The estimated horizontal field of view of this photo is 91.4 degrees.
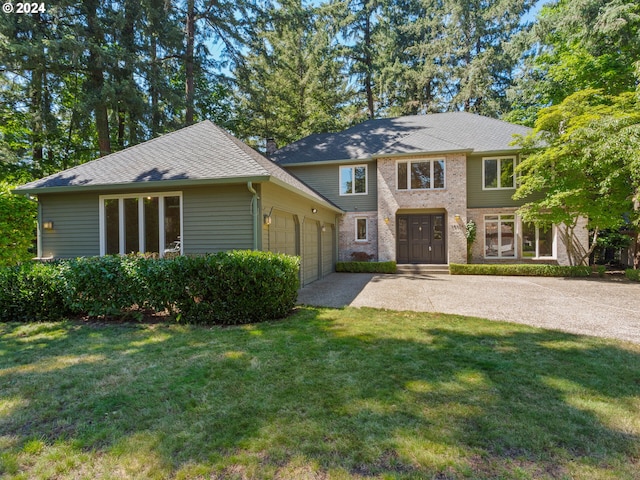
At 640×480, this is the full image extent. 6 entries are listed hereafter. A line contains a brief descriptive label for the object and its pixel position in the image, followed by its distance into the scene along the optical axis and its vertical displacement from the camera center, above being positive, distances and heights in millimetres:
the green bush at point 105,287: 5277 -811
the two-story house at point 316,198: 7199 +1173
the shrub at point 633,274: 10071 -1301
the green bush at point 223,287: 5066 -797
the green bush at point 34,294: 5406 -943
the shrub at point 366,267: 12781 -1252
